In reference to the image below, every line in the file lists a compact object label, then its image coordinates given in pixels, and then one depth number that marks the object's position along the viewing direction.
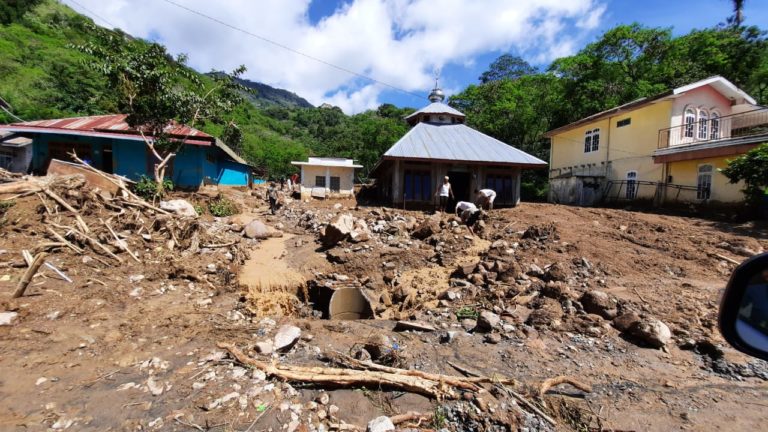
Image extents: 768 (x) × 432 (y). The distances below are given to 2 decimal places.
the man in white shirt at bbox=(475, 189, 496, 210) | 14.63
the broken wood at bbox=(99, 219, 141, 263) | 7.73
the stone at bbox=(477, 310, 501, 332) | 5.34
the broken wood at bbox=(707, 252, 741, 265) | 7.83
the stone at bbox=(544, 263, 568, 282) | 6.98
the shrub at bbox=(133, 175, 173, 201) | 12.71
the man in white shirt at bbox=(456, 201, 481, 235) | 12.34
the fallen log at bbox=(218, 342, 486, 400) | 3.70
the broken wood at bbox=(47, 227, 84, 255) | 7.30
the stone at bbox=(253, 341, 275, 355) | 4.46
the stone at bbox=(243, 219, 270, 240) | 11.53
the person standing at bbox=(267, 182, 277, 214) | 15.05
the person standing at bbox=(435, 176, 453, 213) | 14.41
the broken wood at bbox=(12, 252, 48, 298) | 5.22
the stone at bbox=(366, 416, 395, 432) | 3.17
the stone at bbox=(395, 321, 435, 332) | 5.53
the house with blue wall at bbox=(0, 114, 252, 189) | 15.25
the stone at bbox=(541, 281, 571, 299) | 6.20
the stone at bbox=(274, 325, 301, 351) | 4.61
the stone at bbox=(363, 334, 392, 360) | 4.49
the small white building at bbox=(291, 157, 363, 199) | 20.97
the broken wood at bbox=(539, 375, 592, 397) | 3.77
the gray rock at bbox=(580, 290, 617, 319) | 5.54
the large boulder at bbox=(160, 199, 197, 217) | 11.02
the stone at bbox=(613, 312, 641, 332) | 5.02
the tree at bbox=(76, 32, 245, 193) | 11.76
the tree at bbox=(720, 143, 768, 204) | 11.48
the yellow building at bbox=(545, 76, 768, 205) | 15.02
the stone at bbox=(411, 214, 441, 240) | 11.07
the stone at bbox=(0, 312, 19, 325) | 4.66
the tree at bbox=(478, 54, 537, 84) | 38.28
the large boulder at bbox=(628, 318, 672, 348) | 4.69
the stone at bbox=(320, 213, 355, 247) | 10.40
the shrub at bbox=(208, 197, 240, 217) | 13.84
